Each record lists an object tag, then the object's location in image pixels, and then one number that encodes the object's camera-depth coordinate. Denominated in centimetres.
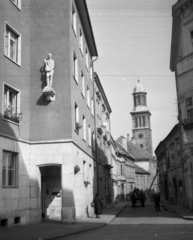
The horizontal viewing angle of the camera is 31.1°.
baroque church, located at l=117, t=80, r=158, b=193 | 10538
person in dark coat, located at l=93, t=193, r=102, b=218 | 2164
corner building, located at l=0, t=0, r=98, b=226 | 1762
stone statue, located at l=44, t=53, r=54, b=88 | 1972
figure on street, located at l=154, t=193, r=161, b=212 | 2852
